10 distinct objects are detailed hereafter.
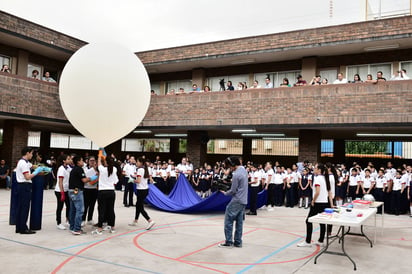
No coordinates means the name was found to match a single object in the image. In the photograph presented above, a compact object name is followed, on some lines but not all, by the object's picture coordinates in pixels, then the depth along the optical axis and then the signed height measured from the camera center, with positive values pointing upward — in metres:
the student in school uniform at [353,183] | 14.42 -0.75
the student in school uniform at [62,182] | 8.64 -0.67
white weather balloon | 7.25 +1.26
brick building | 15.64 +3.21
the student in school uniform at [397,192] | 13.25 -0.94
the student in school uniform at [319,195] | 7.63 -0.65
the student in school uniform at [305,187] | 14.53 -0.99
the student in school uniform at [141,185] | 9.13 -0.72
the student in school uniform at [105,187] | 8.21 -0.71
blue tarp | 11.48 -1.36
